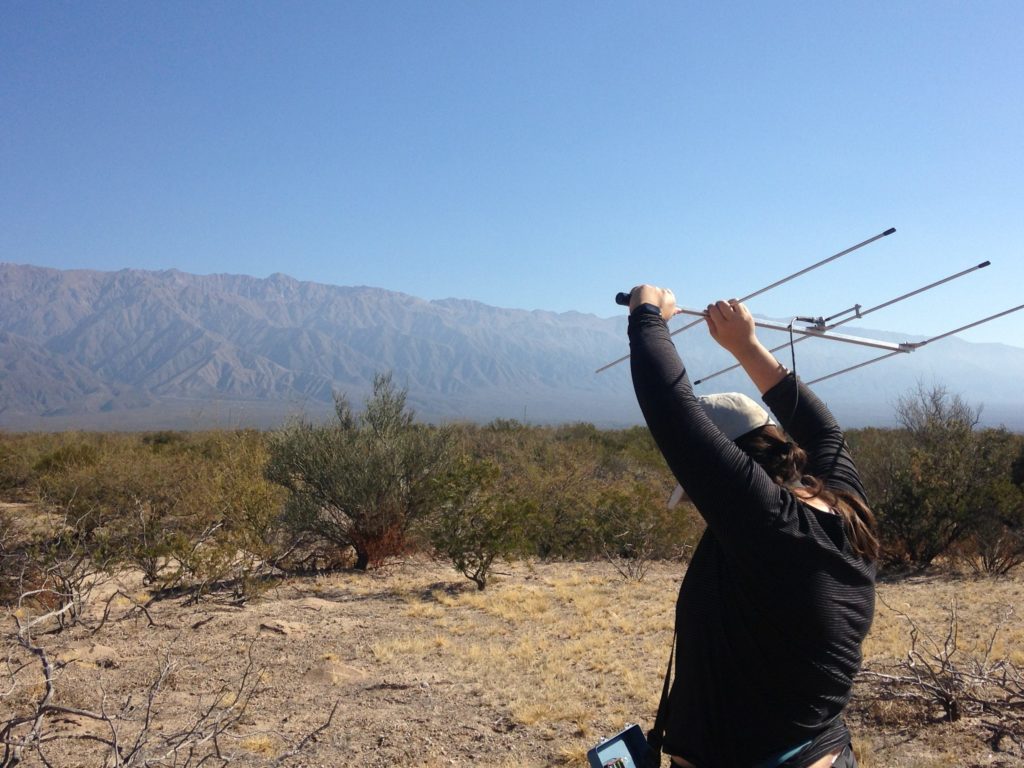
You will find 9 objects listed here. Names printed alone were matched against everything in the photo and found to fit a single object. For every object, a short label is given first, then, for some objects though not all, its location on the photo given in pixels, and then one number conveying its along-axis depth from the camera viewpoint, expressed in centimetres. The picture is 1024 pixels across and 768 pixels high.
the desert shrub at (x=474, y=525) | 955
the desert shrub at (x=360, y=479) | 1047
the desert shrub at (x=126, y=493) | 859
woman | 139
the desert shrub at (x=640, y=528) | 1173
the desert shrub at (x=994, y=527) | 1070
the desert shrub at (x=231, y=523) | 831
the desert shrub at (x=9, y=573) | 773
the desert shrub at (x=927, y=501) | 1117
